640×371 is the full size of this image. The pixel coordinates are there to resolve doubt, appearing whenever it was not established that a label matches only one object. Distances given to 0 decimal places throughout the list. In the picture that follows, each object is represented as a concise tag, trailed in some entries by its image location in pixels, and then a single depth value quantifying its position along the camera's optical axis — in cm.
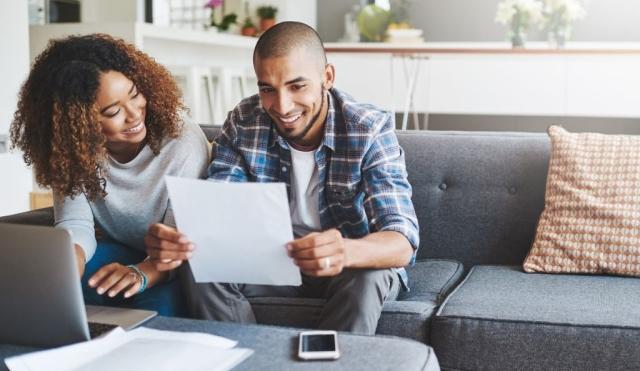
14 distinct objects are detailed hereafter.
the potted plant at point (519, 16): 544
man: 173
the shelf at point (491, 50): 477
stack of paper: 124
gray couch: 171
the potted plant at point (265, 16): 607
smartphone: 130
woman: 185
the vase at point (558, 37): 562
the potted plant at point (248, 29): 588
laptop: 134
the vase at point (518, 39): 543
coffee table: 128
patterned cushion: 207
